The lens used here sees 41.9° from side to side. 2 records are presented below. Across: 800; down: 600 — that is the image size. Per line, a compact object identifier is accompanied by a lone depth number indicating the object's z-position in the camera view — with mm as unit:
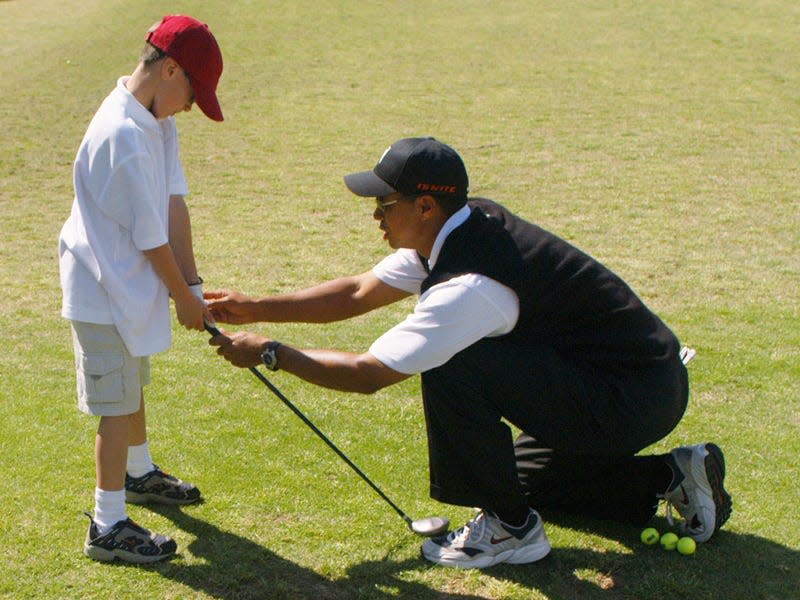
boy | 3357
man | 3311
